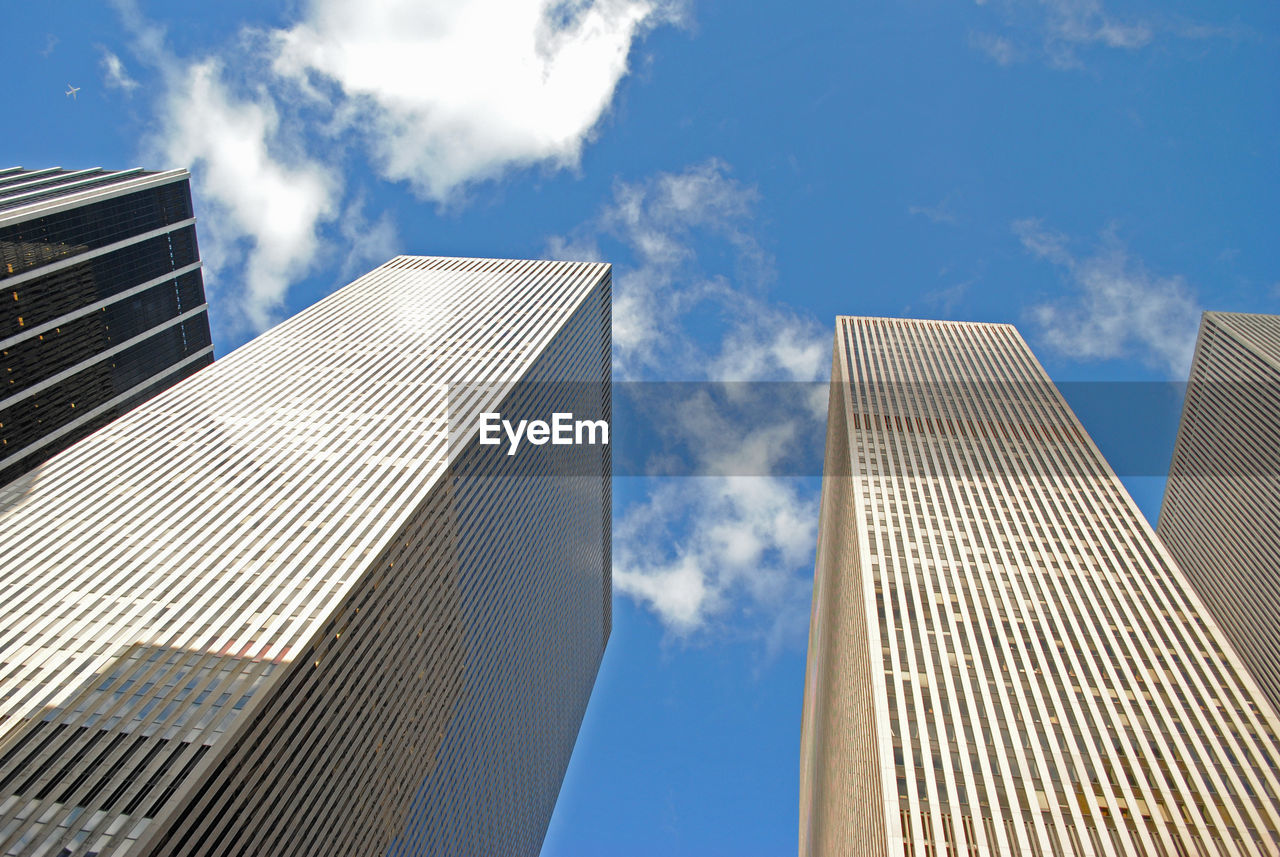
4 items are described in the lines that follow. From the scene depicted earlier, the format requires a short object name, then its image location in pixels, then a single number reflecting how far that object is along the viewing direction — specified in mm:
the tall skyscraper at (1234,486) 141875
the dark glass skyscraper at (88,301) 112125
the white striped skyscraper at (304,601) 56500
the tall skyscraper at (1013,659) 59281
